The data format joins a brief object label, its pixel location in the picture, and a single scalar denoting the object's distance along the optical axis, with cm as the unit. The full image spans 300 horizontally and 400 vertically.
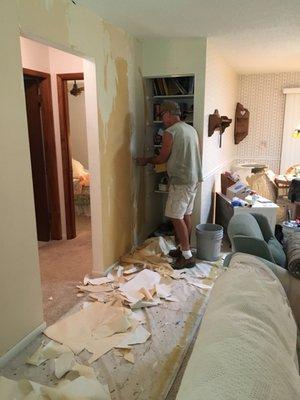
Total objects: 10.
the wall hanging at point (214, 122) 363
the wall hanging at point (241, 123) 543
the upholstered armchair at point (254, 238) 171
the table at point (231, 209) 337
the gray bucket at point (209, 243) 328
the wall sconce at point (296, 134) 490
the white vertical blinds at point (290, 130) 525
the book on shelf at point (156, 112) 377
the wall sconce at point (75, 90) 495
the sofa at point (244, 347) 76
